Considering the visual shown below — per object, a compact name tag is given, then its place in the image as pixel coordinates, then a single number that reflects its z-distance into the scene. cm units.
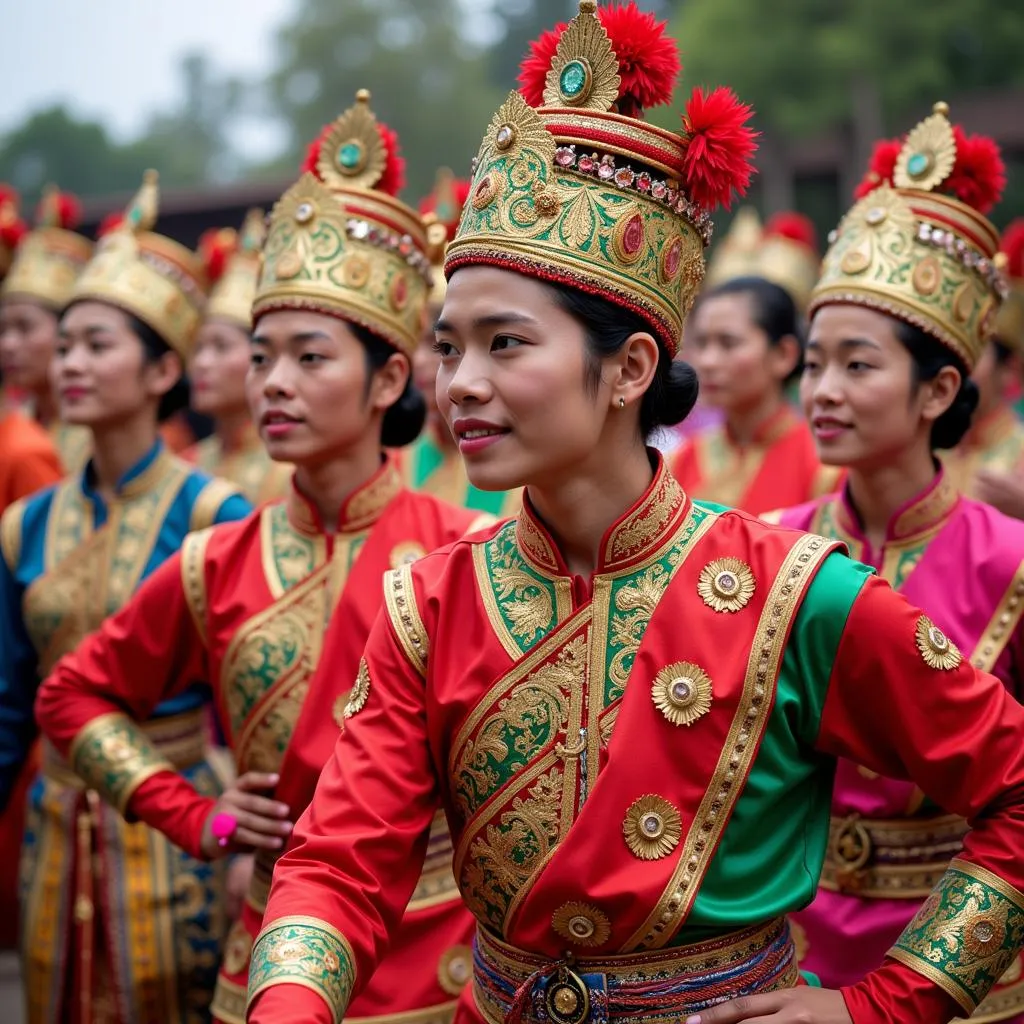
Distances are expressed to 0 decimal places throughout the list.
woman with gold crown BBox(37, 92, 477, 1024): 310
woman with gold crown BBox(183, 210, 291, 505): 697
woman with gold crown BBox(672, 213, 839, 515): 617
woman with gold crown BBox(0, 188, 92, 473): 709
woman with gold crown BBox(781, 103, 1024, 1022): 301
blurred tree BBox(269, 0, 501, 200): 4275
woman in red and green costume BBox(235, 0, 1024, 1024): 214
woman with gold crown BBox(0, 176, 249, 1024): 391
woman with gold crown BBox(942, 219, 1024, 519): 629
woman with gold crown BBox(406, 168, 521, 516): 568
